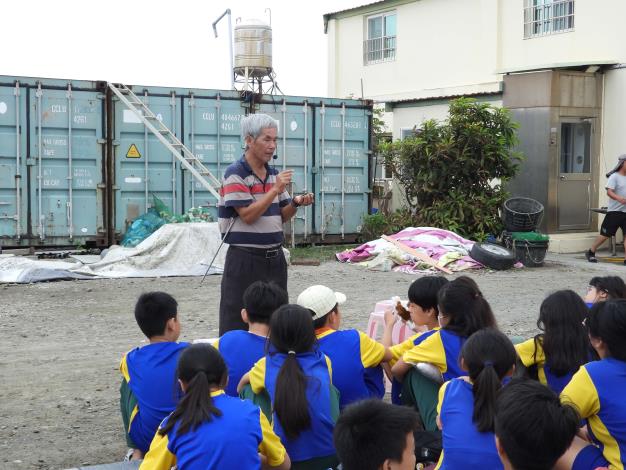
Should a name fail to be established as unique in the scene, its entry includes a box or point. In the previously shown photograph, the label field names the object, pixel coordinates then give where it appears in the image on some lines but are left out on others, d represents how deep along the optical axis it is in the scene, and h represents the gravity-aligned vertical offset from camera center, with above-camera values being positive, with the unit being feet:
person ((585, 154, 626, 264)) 43.21 -1.95
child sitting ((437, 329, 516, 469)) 10.50 -2.90
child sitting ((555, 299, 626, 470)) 11.09 -2.94
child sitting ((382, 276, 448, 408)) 14.93 -2.44
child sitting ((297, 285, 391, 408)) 13.94 -2.89
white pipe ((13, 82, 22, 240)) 43.04 -0.44
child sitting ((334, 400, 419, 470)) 8.44 -2.62
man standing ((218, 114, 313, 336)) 17.33 -1.00
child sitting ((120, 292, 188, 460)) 13.75 -3.18
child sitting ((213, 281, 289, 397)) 14.17 -2.76
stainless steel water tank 64.23 +8.96
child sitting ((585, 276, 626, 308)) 15.42 -2.11
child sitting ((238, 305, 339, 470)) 11.94 -3.09
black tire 41.22 -4.16
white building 49.55 +5.59
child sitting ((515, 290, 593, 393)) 13.17 -2.55
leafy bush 47.75 +0.16
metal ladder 44.42 +1.54
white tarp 38.81 -4.29
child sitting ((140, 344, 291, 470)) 10.12 -3.04
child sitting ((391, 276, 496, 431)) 13.74 -2.63
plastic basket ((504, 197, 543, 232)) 45.60 -2.37
